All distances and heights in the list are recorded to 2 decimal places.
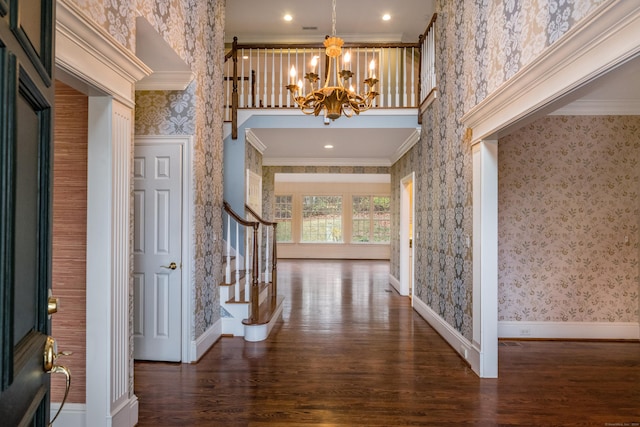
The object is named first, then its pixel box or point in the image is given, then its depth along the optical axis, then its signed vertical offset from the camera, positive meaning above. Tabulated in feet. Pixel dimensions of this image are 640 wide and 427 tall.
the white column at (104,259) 6.95 -0.74
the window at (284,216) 39.83 +0.34
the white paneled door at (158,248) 11.37 -0.88
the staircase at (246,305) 13.34 -3.20
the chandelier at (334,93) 10.02 +3.67
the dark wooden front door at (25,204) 2.45 +0.12
